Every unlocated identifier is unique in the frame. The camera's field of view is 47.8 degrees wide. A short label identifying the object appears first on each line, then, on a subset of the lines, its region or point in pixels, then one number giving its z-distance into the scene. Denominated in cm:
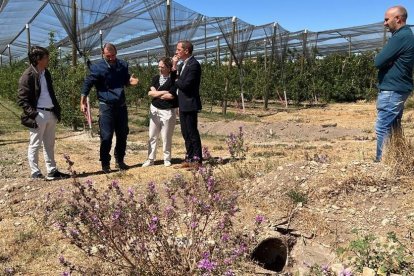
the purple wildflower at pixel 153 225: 193
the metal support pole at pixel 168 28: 1180
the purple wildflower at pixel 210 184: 220
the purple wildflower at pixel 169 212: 213
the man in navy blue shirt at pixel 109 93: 482
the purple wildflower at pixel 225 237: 202
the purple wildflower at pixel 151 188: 219
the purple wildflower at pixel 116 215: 211
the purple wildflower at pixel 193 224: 207
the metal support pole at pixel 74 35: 969
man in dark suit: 460
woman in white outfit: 493
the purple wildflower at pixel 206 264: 170
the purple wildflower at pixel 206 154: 283
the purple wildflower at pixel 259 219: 199
